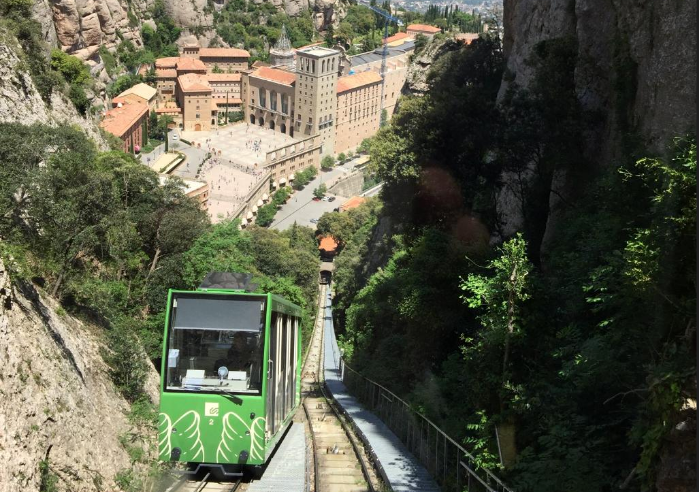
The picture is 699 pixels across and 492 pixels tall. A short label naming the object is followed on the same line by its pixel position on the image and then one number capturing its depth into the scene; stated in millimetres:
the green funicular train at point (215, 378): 11438
